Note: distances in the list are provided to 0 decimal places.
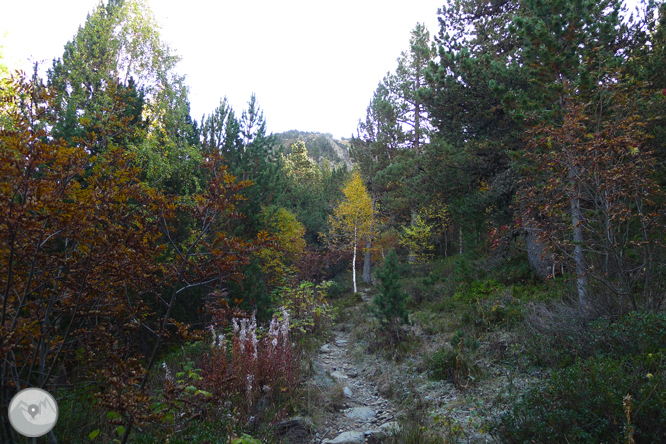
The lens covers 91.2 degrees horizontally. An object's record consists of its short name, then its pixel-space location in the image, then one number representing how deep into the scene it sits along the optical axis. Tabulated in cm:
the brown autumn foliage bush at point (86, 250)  205
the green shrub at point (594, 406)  239
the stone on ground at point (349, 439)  350
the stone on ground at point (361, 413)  427
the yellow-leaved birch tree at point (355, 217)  1772
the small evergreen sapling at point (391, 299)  666
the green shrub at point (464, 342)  545
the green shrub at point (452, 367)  464
